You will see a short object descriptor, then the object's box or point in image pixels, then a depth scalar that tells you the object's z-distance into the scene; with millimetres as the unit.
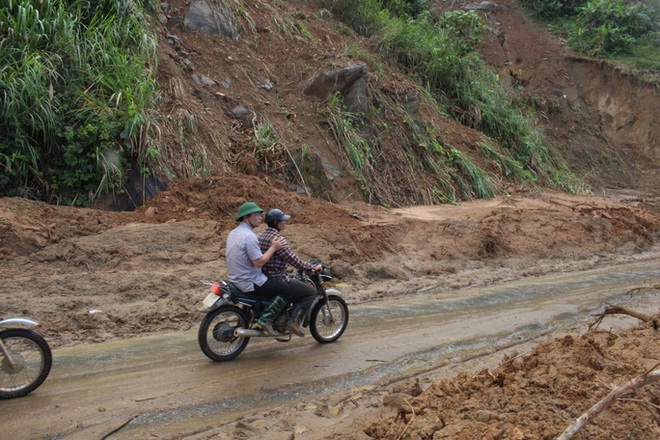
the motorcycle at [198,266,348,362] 6160
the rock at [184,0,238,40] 15047
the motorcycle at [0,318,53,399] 5117
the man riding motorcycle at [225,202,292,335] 6277
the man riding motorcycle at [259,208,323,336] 6469
